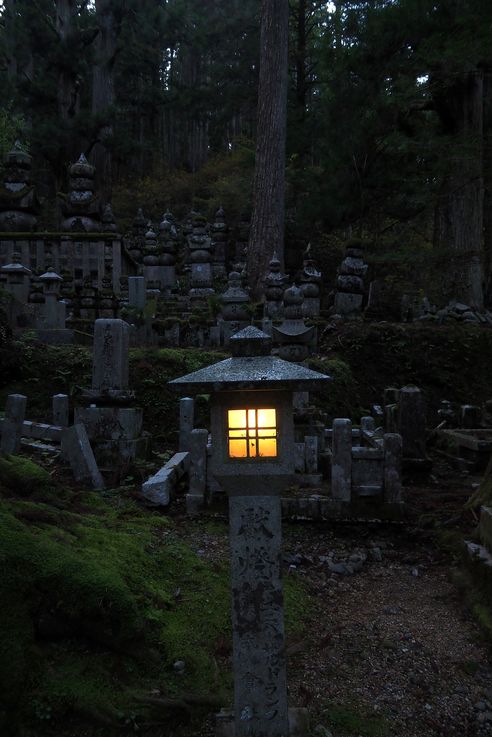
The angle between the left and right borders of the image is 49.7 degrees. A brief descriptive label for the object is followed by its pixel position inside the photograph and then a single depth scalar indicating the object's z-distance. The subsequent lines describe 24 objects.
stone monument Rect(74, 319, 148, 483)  7.86
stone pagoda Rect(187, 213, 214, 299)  17.70
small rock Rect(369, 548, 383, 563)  6.21
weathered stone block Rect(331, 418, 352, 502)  6.78
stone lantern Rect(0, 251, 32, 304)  13.59
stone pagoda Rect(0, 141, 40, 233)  16.62
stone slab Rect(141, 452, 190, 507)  6.96
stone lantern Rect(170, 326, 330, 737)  3.23
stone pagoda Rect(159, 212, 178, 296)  19.25
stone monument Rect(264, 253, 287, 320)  14.77
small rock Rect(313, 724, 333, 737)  3.40
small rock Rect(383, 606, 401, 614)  5.00
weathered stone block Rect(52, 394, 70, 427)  8.91
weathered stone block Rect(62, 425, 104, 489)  7.18
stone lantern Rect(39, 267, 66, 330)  12.68
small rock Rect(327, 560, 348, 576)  5.86
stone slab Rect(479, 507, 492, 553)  5.32
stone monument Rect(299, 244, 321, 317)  15.68
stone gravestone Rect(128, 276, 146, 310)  14.78
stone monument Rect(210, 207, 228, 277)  23.52
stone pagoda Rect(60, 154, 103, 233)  16.72
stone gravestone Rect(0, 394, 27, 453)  7.71
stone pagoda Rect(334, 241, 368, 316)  15.70
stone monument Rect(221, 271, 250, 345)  12.19
